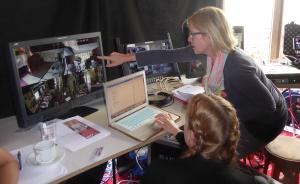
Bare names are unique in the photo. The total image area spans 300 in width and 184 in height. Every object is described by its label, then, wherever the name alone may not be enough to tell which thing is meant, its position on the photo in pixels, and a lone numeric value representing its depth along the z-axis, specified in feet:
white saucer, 3.98
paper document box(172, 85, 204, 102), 6.33
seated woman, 3.18
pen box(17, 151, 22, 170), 3.96
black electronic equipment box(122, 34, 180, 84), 6.72
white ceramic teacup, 3.95
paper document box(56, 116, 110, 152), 4.55
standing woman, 5.11
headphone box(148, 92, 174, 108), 6.05
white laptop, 4.93
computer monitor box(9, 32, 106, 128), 4.46
